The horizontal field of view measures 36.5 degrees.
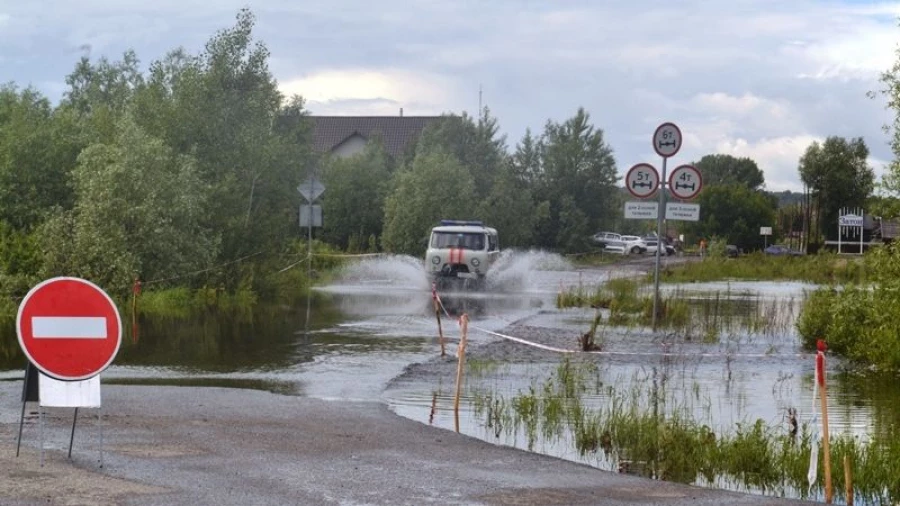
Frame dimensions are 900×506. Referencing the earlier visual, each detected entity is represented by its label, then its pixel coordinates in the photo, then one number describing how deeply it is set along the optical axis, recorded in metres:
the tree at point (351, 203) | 68.88
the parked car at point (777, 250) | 92.89
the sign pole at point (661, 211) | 23.83
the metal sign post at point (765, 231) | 92.76
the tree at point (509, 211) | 69.12
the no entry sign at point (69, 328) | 9.60
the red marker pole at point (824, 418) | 9.48
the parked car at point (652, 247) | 102.69
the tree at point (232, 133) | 37.16
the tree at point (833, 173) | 95.12
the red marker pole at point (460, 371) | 13.74
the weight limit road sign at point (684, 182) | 24.30
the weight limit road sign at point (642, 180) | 24.22
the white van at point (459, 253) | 43.22
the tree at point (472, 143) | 72.25
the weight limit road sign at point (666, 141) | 24.28
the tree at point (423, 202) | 62.00
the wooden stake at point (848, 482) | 9.32
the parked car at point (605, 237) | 89.19
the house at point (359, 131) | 101.94
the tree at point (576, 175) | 80.50
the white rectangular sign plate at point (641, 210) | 24.53
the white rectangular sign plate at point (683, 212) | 24.36
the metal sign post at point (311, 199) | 41.06
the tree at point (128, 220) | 31.20
